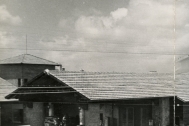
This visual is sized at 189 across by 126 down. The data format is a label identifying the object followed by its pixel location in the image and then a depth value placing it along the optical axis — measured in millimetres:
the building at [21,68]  30609
